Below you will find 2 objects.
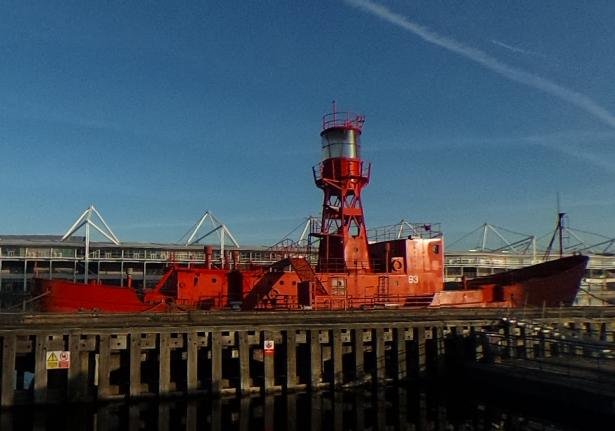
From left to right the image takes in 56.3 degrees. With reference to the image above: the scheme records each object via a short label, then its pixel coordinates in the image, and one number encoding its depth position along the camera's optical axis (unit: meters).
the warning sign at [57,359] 21.92
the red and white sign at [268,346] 24.52
